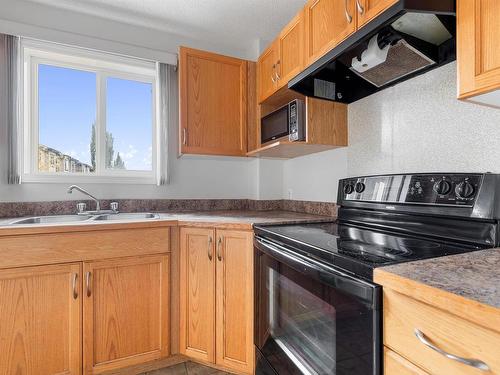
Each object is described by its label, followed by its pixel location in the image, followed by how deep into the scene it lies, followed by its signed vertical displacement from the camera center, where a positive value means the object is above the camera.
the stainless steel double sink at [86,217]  1.83 -0.20
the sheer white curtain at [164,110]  2.23 +0.62
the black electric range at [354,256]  0.77 -0.23
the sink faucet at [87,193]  1.92 -0.04
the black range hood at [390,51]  0.97 +0.58
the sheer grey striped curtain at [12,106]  1.82 +0.54
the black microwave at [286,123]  1.64 +0.41
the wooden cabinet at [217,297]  1.56 -0.64
